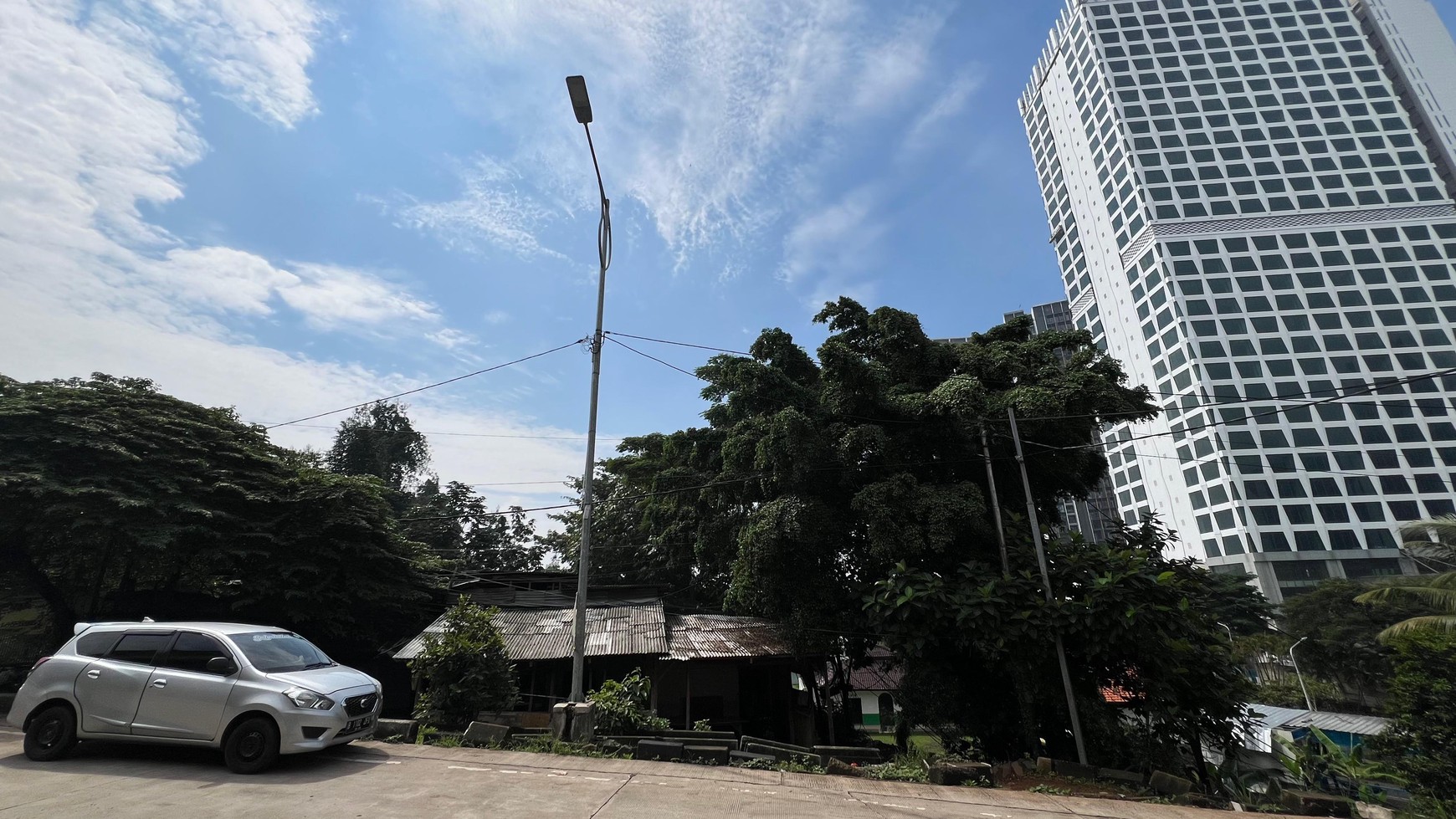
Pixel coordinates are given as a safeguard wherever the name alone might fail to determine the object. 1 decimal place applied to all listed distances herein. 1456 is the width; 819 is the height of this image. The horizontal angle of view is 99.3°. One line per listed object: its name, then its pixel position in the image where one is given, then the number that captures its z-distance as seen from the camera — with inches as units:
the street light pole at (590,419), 382.3
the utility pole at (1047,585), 417.9
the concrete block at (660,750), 333.7
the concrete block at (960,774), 326.3
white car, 257.3
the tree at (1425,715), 332.8
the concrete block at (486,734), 351.3
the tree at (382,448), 1441.9
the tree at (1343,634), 1323.8
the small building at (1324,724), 794.8
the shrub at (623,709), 374.3
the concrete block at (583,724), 358.6
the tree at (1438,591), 664.4
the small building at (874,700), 691.5
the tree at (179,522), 548.7
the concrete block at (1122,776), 348.2
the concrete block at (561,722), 359.6
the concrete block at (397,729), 355.3
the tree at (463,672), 381.4
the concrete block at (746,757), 330.6
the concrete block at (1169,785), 333.1
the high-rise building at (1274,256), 1969.7
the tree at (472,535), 1374.3
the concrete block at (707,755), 328.2
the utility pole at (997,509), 480.7
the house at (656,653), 591.2
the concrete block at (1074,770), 357.7
